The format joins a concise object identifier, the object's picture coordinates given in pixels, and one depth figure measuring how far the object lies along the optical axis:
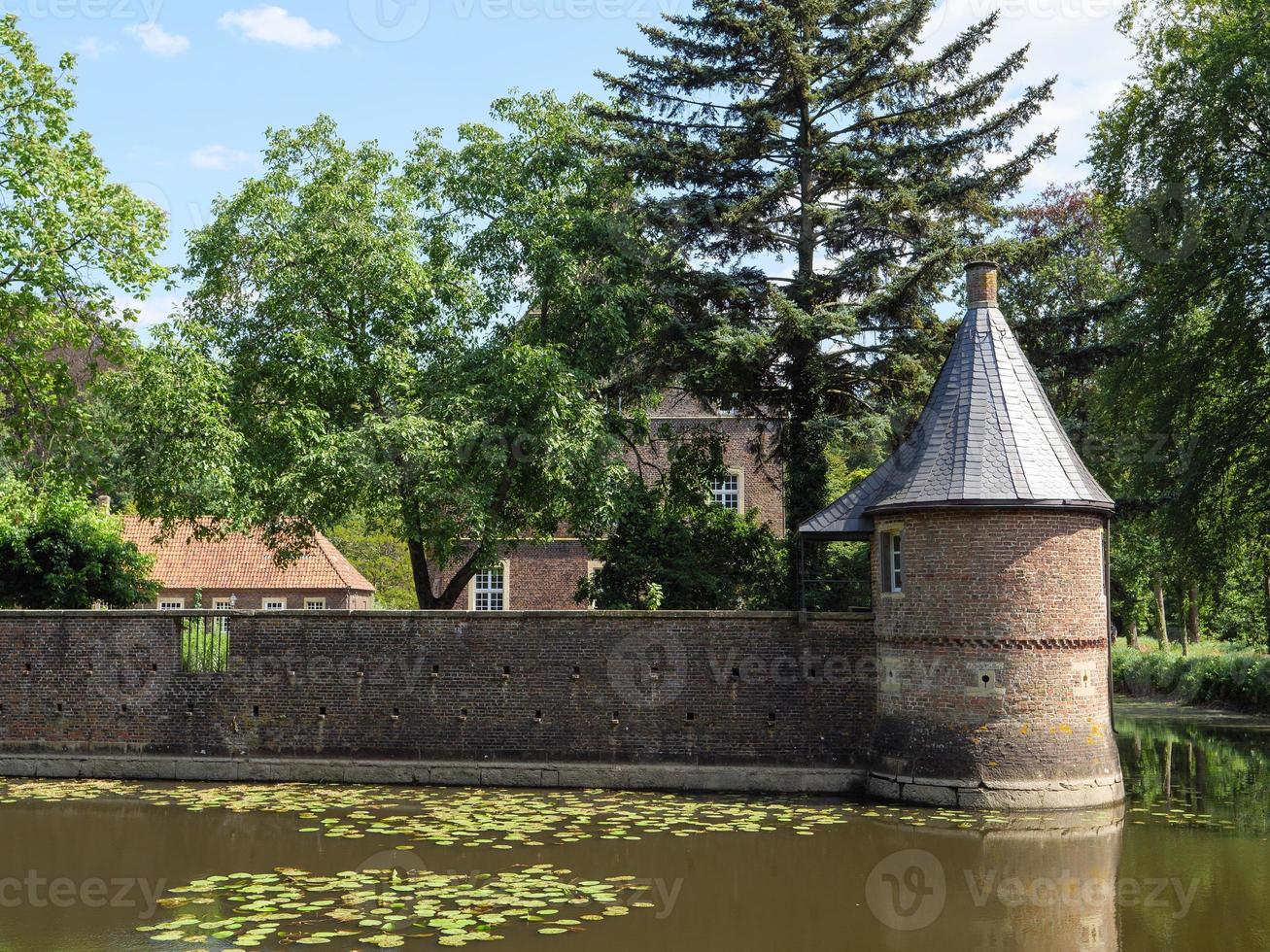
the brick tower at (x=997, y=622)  13.72
